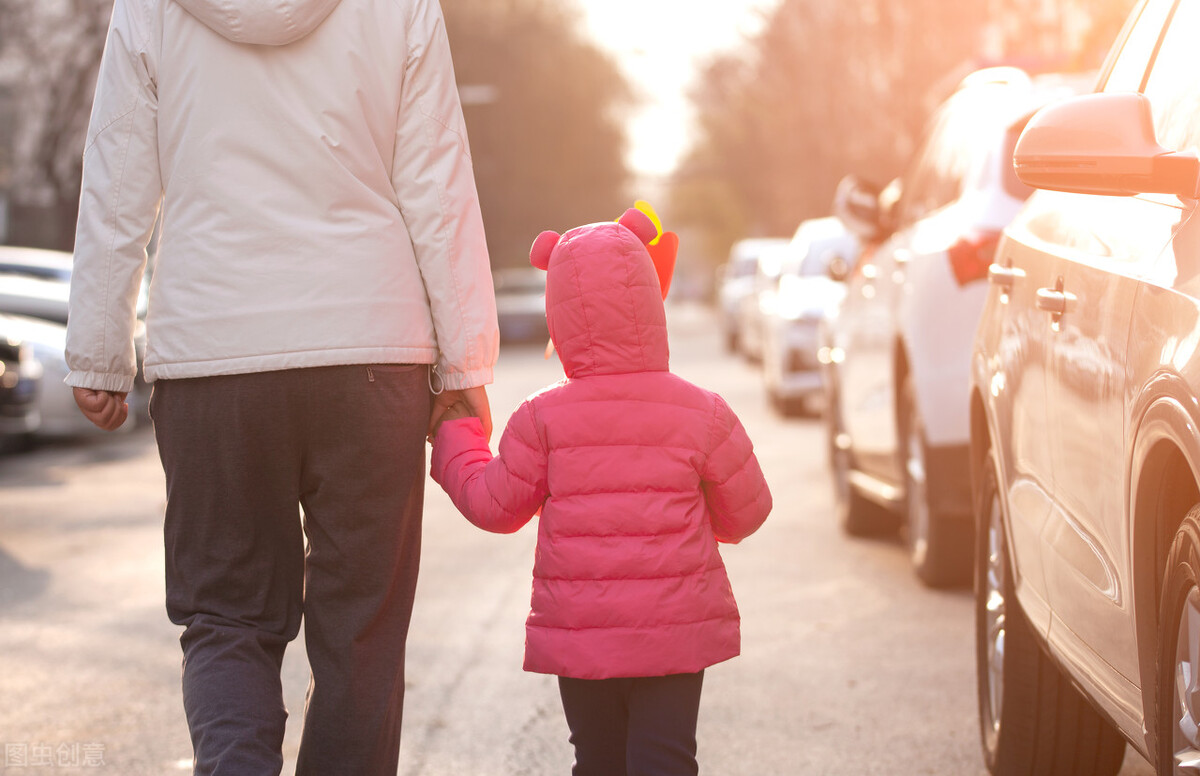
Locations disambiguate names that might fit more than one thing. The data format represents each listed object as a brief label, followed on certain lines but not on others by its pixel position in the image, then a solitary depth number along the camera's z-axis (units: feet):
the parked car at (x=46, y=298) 47.83
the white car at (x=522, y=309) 121.29
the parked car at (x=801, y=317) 55.26
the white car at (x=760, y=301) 64.85
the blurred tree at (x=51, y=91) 90.58
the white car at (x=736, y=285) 101.60
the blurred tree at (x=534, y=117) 165.99
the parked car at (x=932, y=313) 22.08
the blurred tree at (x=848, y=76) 81.41
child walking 10.55
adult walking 11.02
